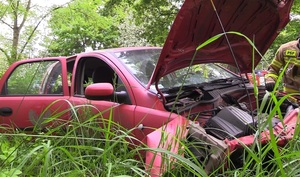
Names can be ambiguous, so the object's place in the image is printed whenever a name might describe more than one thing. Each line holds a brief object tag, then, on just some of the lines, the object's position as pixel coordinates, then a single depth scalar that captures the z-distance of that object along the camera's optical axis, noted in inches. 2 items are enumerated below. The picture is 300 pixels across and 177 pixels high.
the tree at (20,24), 444.8
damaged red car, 92.2
